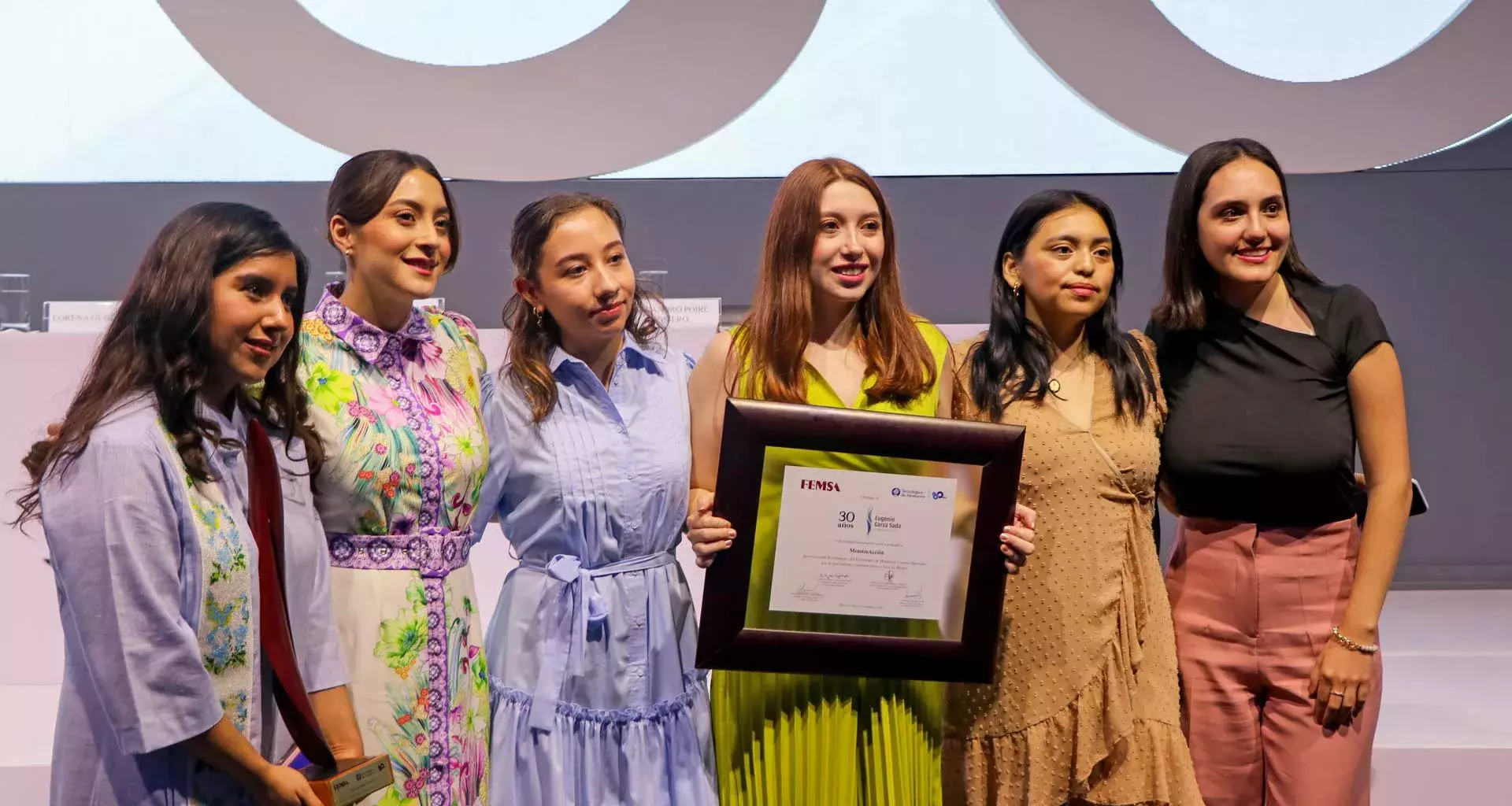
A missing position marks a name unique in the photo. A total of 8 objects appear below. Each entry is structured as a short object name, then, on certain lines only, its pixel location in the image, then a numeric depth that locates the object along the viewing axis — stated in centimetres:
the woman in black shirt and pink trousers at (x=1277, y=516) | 239
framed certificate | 211
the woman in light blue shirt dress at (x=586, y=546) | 219
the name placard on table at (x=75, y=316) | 365
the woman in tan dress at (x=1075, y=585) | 230
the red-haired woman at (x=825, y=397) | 220
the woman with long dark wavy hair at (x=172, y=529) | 155
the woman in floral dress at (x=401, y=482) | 206
